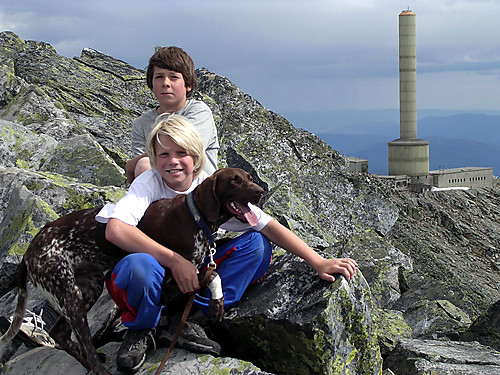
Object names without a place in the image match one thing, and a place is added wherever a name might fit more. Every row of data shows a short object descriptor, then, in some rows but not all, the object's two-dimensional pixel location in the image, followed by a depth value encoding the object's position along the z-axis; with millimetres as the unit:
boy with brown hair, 5742
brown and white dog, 4352
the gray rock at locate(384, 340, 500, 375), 5551
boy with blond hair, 4297
